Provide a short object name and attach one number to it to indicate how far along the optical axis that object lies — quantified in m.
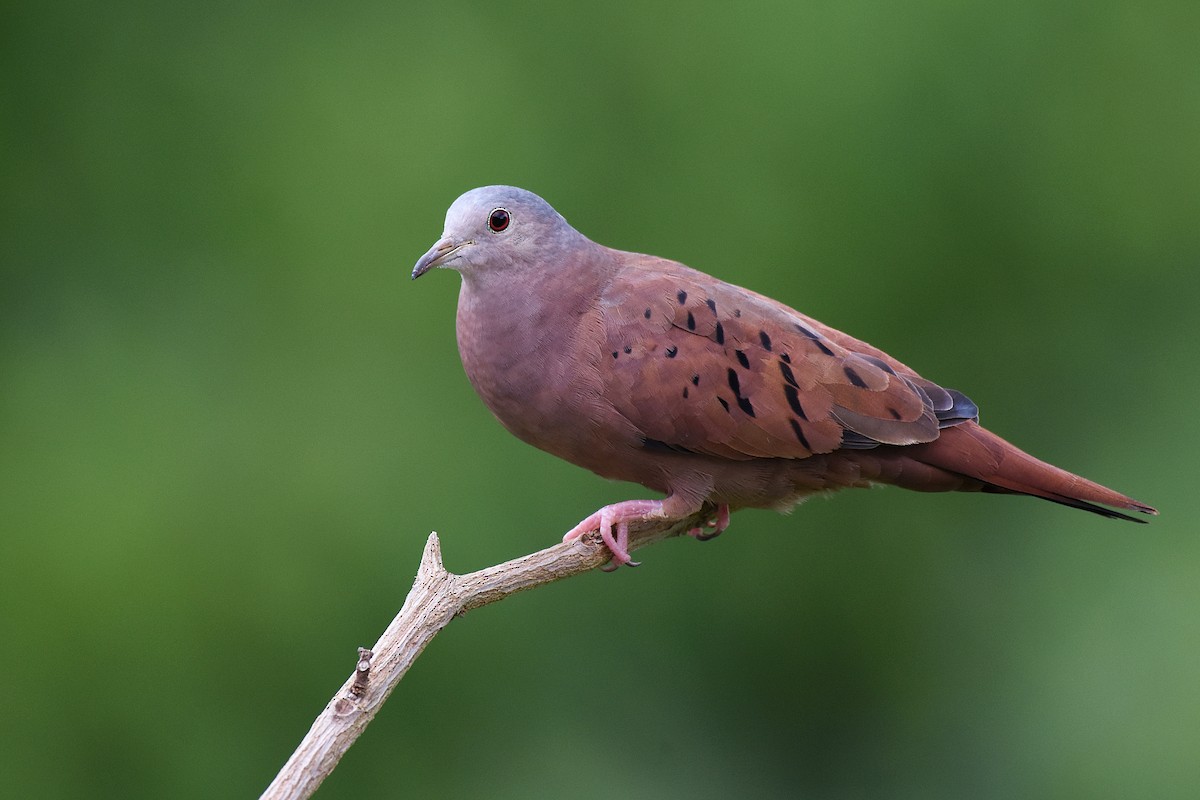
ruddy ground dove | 6.06
